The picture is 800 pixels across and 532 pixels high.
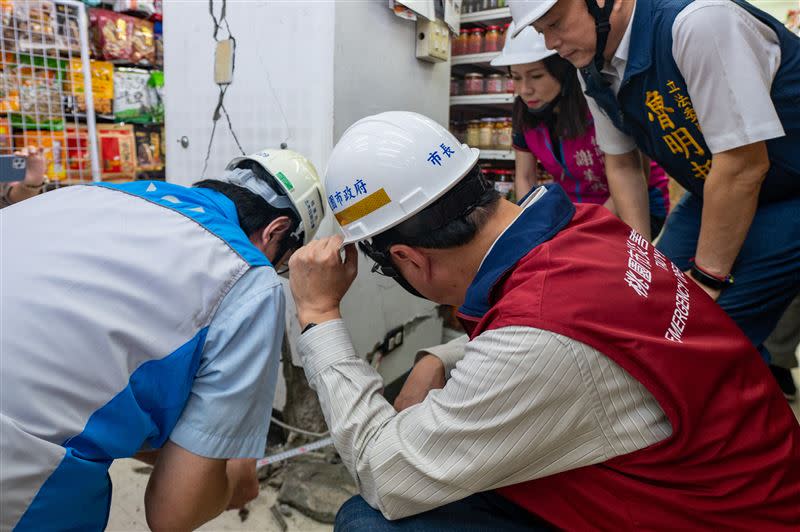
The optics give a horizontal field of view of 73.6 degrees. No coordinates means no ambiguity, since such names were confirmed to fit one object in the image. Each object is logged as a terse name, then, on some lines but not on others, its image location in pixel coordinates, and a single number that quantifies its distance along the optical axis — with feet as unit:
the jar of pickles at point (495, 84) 8.98
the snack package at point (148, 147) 11.74
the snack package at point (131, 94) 11.50
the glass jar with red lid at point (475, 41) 9.09
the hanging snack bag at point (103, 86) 11.00
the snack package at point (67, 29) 9.27
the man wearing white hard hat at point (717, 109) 4.18
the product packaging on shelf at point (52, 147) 9.61
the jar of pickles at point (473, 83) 9.30
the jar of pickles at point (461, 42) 9.23
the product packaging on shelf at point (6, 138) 9.32
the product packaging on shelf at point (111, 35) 10.84
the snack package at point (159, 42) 12.09
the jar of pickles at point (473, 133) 9.62
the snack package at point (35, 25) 8.84
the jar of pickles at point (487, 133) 9.46
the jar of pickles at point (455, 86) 9.59
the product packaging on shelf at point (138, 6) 11.23
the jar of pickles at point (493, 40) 8.87
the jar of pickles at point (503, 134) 9.26
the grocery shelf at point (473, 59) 8.86
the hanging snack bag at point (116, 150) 11.04
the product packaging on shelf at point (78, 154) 9.84
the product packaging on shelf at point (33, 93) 9.04
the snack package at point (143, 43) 11.49
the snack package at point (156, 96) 11.86
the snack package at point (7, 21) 8.71
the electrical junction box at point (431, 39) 7.54
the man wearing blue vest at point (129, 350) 2.62
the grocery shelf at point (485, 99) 8.75
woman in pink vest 6.63
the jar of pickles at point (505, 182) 9.41
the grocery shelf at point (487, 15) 8.66
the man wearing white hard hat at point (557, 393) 2.66
